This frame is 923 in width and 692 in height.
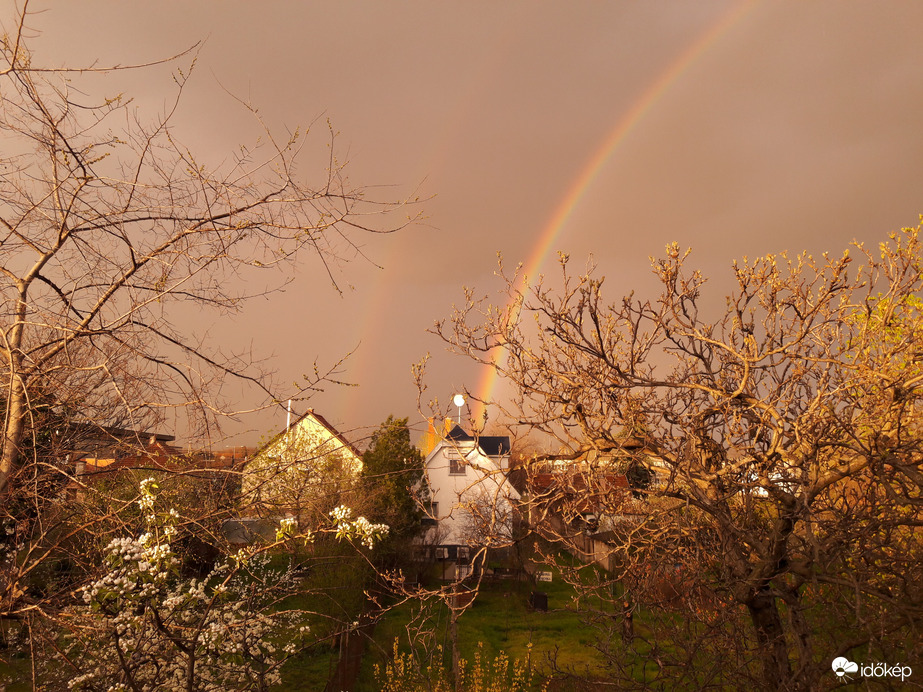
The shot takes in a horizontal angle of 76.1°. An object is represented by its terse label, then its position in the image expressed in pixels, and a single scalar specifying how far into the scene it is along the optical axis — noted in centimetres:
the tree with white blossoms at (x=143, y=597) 339
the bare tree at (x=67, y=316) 298
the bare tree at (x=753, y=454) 371
